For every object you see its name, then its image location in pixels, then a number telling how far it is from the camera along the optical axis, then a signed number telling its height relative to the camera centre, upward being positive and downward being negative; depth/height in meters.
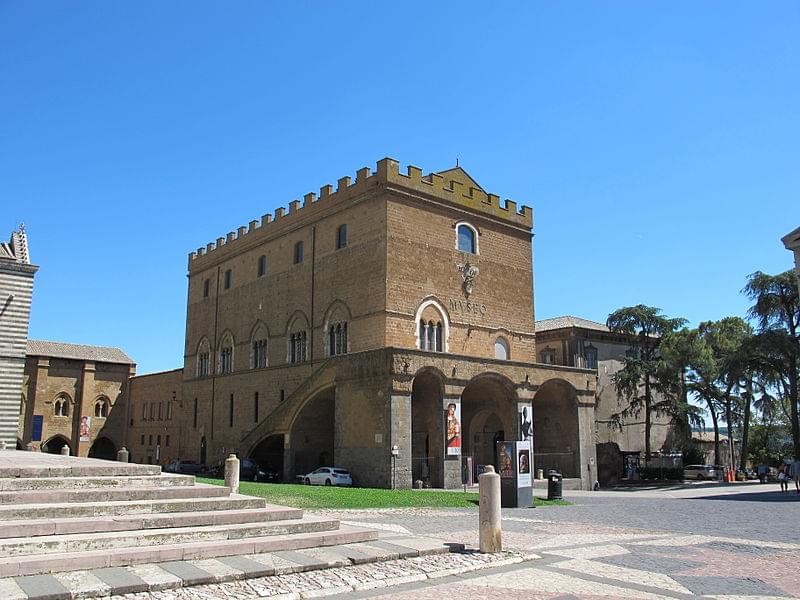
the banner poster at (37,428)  51.56 -0.08
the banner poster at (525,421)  32.47 +0.47
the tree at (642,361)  44.75 +4.53
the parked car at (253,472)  34.66 -2.13
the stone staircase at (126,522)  8.35 -1.29
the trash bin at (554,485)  24.08 -1.82
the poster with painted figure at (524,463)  21.13 -0.95
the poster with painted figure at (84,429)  53.50 -0.13
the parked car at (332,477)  28.88 -1.93
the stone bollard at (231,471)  15.98 -0.96
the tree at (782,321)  39.31 +6.64
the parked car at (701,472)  43.91 -2.43
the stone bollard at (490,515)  10.36 -1.22
